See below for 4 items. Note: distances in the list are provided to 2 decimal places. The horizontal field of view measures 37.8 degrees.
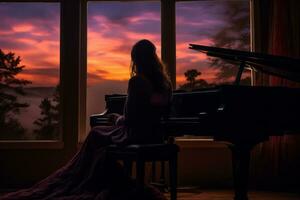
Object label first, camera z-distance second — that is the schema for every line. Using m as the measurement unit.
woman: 3.40
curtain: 5.15
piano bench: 3.28
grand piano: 3.10
